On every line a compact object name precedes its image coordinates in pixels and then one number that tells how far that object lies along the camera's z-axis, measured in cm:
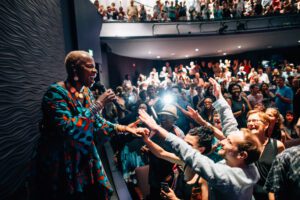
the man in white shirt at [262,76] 1086
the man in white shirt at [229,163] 136
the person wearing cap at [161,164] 240
